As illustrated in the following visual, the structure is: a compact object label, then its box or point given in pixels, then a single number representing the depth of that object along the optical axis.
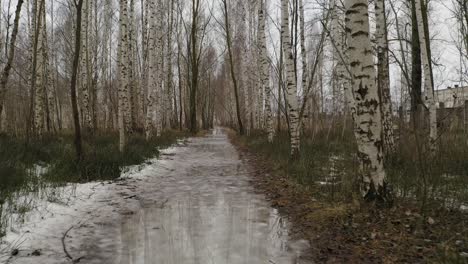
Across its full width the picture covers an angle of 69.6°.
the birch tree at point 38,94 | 12.01
